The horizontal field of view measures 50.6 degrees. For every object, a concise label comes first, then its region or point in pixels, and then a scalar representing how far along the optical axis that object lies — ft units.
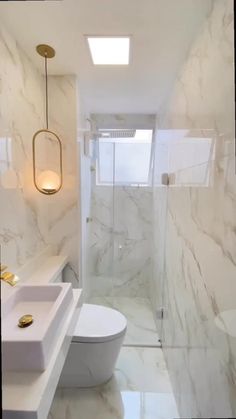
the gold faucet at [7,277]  2.32
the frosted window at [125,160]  10.03
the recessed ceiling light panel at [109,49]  4.81
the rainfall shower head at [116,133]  9.82
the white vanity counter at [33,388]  2.57
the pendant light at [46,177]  5.41
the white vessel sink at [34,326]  2.95
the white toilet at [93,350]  5.39
